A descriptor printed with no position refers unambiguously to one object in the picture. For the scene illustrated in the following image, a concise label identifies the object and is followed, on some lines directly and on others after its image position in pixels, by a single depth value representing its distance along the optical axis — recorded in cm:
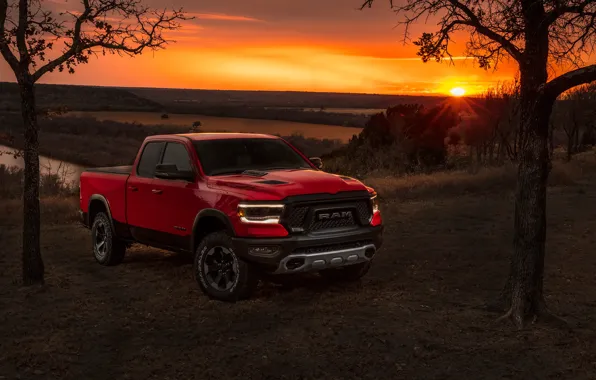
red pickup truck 772
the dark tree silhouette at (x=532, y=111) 730
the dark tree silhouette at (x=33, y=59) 866
